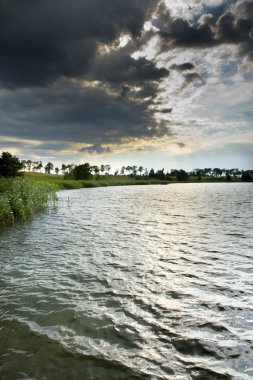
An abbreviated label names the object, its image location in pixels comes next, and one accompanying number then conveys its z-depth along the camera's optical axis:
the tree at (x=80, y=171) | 144.62
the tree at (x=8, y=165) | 83.62
